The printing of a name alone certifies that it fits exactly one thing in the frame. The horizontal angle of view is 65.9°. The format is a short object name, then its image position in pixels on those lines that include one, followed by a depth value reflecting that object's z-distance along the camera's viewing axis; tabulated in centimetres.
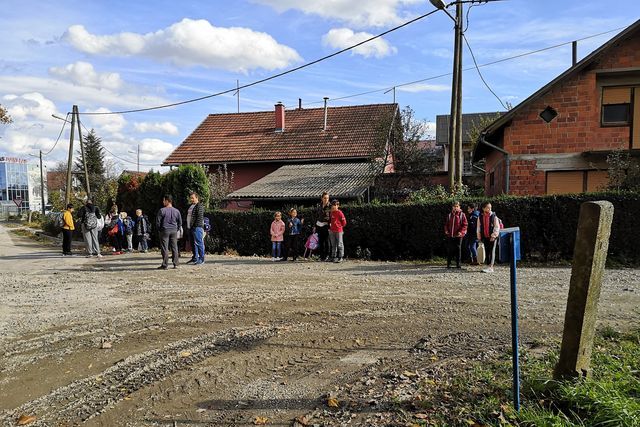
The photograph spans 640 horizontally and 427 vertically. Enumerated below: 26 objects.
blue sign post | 367
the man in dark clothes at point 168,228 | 1189
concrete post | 385
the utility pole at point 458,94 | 1501
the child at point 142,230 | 1648
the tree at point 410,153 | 2138
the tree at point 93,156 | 5526
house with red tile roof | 2284
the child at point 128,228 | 1689
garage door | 1684
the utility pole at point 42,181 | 5190
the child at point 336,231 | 1336
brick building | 1628
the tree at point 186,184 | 1755
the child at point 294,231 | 1441
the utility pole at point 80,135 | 2982
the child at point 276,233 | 1473
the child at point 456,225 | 1165
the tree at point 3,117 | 2275
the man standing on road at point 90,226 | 1504
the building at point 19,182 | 9425
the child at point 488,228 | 1146
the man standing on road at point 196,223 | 1271
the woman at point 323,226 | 1391
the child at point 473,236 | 1230
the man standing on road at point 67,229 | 1562
